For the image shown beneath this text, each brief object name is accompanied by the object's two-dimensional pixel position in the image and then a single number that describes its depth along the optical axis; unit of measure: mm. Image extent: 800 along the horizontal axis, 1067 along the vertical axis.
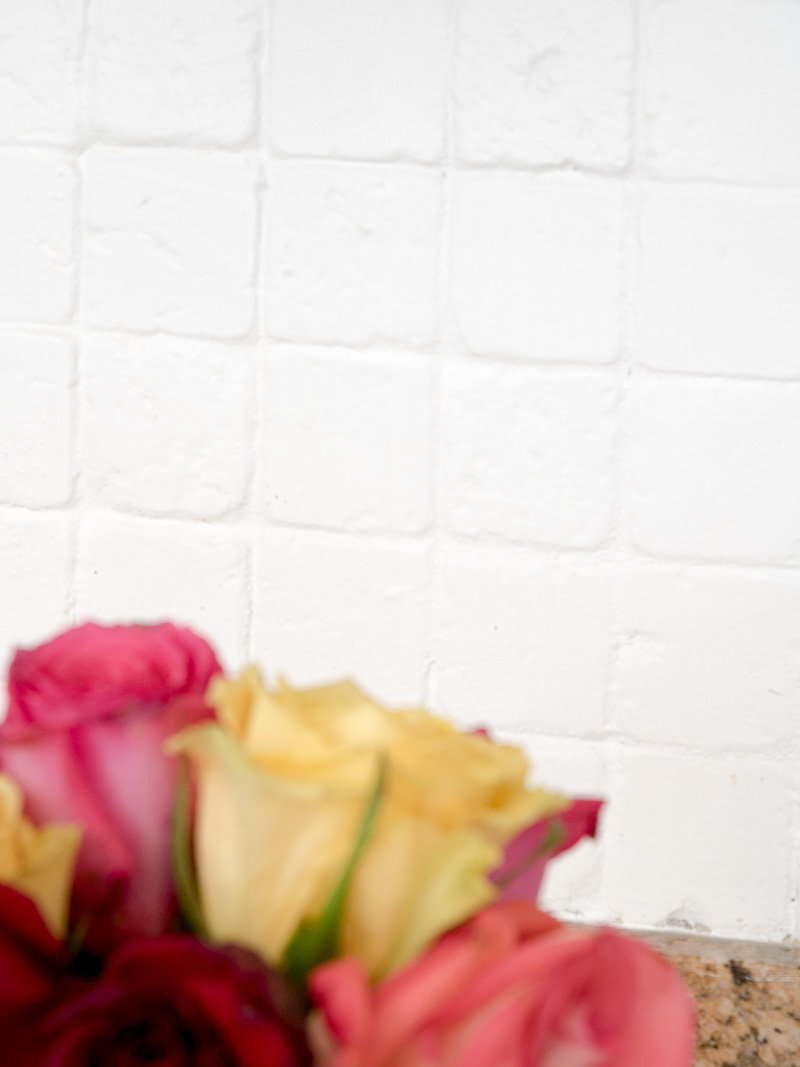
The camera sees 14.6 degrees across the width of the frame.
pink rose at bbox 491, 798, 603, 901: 951
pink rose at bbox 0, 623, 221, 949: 906
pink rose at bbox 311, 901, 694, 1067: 771
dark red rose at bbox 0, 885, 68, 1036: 795
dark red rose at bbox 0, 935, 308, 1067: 713
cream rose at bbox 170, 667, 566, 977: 841
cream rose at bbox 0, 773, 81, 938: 848
